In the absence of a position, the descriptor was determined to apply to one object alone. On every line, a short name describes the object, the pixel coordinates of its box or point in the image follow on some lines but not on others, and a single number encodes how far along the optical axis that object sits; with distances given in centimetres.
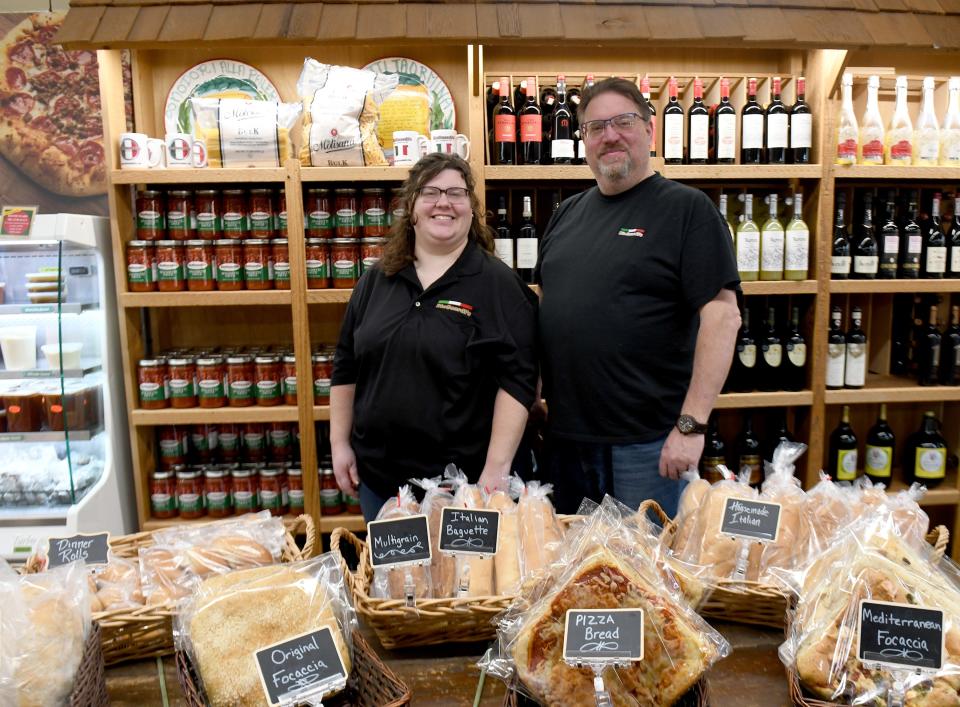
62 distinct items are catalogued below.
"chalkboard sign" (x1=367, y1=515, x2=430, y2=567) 118
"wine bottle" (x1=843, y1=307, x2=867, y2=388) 293
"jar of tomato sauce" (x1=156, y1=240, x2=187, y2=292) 266
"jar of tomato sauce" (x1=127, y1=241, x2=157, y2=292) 267
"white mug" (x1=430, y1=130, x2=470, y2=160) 261
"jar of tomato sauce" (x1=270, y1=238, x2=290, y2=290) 269
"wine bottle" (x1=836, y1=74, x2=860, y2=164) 288
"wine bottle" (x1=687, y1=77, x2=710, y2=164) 275
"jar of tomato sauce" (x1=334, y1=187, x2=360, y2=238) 270
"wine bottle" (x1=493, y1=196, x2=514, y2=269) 276
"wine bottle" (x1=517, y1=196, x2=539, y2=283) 275
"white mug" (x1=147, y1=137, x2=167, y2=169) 262
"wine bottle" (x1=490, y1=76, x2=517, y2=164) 273
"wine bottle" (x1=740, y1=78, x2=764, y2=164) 278
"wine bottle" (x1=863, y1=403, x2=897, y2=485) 316
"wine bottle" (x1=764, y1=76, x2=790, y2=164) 275
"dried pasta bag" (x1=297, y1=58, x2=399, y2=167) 258
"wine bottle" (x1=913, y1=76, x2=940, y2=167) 294
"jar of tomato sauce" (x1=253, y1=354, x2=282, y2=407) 276
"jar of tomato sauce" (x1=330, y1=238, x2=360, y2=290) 271
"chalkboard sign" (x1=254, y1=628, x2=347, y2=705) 88
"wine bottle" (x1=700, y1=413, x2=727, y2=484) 308
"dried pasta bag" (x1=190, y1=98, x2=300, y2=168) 260
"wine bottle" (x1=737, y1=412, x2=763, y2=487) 312
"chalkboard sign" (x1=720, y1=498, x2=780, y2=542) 120
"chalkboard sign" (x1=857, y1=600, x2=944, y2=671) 90
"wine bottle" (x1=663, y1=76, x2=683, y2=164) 274
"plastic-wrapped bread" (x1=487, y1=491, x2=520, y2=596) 120
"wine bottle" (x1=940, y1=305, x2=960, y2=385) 302
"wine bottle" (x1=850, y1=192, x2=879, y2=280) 292
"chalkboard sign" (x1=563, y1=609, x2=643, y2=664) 89
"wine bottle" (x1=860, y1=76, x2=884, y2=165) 291
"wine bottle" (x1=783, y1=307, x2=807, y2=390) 293
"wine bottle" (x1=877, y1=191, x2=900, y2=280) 294
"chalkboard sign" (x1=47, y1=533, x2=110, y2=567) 126
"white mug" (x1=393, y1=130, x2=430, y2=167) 262
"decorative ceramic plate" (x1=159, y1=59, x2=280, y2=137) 291
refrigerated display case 239
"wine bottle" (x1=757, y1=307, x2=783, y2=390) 294
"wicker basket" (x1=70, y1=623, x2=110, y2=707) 94
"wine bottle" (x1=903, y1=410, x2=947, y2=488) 314
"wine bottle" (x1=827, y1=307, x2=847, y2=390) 296
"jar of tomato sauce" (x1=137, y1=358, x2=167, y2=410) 274
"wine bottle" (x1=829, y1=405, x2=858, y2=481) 312
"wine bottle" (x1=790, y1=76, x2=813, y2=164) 275
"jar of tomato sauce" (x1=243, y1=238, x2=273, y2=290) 269
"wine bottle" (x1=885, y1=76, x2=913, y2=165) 291
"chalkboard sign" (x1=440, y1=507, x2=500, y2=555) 120
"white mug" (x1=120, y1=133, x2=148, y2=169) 259
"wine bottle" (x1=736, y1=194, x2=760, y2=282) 280
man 189
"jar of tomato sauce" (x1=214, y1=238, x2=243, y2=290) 269
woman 186
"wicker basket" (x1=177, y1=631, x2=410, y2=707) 94
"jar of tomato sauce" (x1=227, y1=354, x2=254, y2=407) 276
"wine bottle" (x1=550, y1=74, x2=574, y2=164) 269
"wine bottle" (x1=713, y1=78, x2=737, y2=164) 277
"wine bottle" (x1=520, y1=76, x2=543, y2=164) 269
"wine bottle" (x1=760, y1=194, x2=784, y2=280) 281
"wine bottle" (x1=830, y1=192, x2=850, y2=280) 290
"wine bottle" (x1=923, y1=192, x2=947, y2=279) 295
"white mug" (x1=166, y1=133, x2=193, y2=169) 260
